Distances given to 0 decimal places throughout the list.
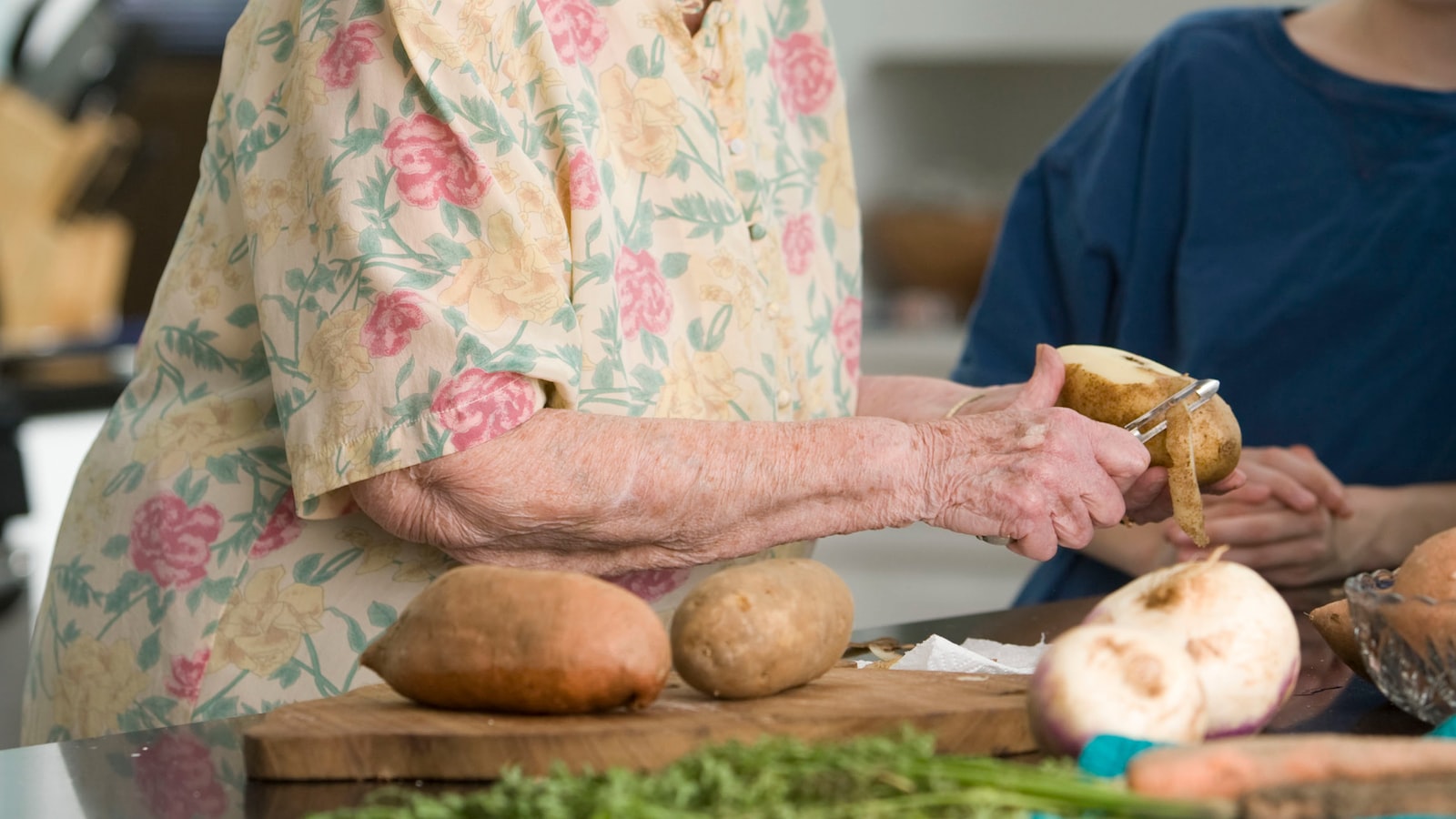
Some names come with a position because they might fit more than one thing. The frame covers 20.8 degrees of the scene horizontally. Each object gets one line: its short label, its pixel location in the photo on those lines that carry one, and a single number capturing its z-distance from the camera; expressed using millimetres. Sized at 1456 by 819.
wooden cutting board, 1536
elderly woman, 1699
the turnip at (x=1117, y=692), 1502
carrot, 1445
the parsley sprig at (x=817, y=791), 1415
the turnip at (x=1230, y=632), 1541
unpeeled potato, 1572
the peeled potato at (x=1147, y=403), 1811
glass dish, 1567
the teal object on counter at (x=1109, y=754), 1481
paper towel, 1685
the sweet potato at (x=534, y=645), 1543
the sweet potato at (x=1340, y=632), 1675
